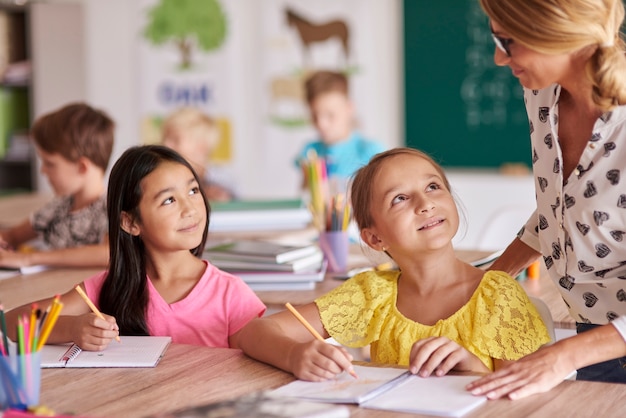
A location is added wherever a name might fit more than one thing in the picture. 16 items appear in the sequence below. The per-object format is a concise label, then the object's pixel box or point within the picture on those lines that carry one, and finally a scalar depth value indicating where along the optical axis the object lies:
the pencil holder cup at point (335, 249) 3.39
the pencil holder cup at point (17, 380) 2.24
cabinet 7.43
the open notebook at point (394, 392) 2.25
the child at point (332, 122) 5.85
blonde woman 2.35
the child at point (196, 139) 5.91
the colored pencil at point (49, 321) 2.27
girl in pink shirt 2.84
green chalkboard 6.78
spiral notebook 2.52
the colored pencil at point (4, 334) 2.32
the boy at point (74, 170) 3.79
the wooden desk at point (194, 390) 2.25
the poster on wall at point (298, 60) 7.44
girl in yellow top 2.54
